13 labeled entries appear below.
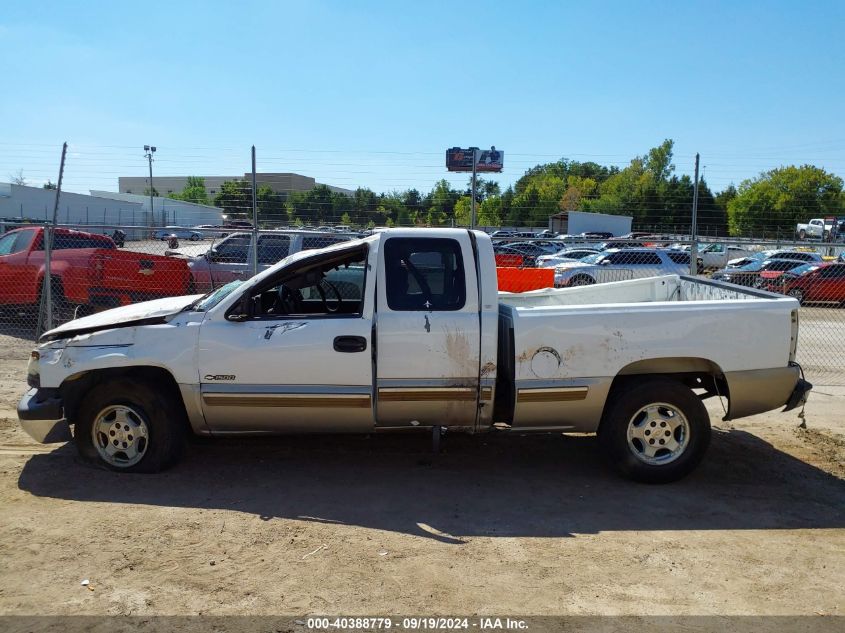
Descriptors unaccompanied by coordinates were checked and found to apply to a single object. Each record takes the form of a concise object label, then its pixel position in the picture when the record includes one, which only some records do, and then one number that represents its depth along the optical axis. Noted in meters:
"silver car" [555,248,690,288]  16.28
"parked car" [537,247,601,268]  24.48
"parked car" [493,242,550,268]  26.74
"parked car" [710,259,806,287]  13.89
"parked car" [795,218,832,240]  44.44
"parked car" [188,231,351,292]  12.59
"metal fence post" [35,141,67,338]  9.82
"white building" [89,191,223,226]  45.00
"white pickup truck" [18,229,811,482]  5.40
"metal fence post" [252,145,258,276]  9.66
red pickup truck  11.46
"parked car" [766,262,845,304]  15.87
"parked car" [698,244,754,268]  31.84
